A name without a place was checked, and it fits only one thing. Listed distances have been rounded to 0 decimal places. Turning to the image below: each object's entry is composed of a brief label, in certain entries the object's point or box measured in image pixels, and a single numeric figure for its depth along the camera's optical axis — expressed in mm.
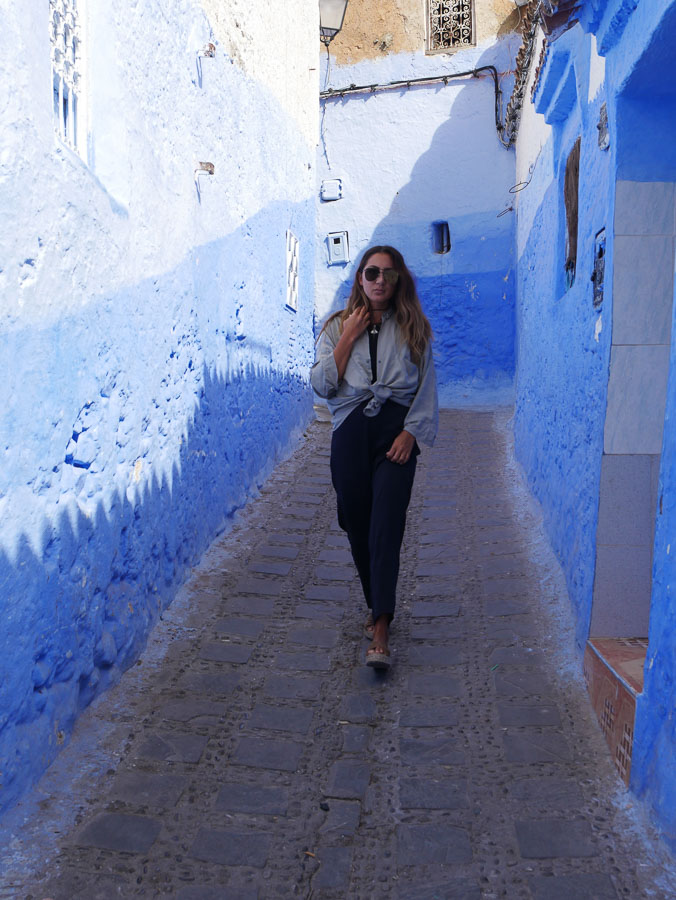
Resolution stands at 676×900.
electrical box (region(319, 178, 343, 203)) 11192
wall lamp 9789
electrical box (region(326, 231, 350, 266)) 11195
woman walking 3279
